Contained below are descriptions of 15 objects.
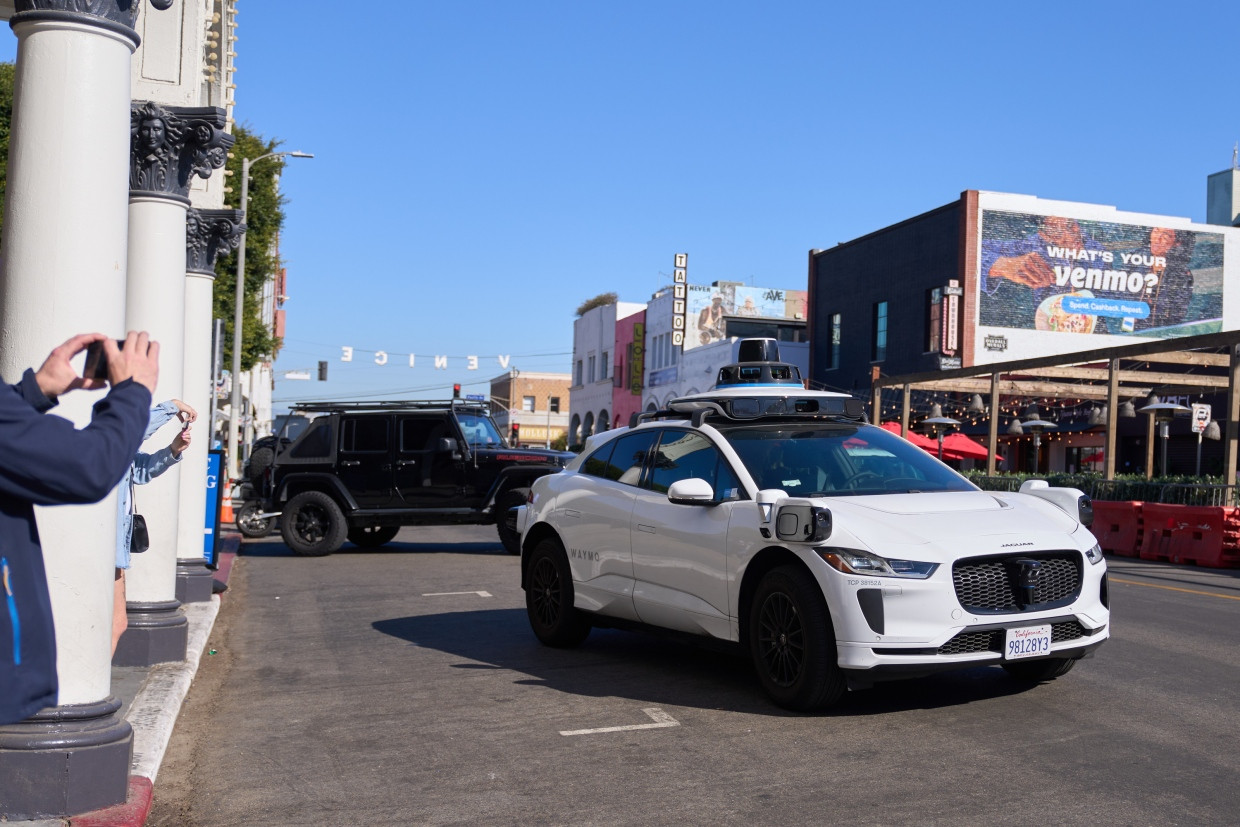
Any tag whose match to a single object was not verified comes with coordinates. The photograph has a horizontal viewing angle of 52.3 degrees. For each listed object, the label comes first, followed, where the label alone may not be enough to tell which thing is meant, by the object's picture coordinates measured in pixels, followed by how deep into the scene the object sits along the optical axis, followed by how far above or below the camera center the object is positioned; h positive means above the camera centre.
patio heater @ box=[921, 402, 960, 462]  29.38 -0.35
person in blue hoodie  2.79 -0.20
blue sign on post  13.44 -1.36
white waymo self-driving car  6.50 -0.84
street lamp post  32.66 +1.51
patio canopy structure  21.33 +0.76
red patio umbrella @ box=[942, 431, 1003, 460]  31.92 -1.00
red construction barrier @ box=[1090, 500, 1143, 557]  21.78 -2.01
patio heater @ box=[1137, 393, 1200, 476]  23.91 +0.08
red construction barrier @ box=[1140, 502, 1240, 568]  19.69 -1.94
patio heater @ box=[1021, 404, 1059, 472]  29.43 -0.39
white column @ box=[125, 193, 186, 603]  8.61 +0.39
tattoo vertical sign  50.50 +4.13
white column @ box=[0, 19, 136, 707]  4.95 +0.53
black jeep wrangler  18.62 -1.25
